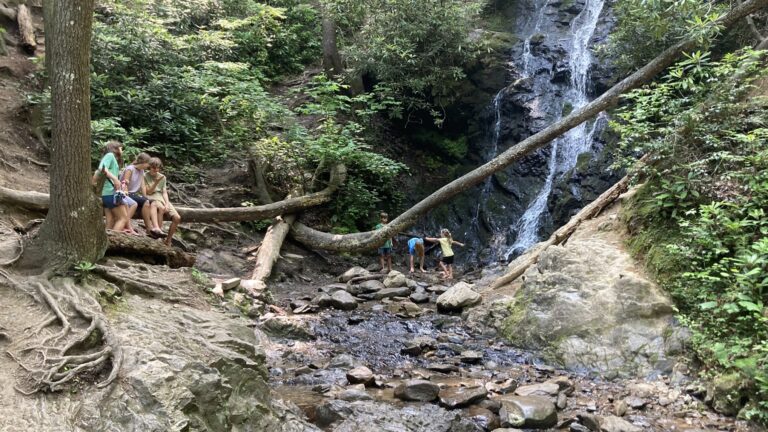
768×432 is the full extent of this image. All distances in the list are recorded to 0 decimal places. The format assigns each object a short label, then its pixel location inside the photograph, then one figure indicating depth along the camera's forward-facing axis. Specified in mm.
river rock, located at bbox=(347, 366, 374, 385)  6300
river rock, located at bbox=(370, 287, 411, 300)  10648
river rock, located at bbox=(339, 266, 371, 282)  11988
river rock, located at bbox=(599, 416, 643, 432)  5078
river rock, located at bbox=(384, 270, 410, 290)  11336
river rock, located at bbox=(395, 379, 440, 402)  5840
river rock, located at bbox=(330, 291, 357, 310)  9734
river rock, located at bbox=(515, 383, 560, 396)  5926
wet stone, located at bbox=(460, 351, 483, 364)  7168
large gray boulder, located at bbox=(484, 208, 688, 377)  6578
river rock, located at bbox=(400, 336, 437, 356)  7484
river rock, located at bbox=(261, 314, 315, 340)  8062
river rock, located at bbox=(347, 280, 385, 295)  10930
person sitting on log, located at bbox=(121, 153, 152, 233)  7371
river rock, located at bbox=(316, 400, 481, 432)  5109
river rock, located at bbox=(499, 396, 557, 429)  5254
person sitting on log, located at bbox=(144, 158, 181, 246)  7621
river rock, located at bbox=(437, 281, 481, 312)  9383
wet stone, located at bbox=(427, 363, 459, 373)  6832
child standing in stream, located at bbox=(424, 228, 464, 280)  13234
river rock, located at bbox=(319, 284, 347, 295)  10648
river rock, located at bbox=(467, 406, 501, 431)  5305
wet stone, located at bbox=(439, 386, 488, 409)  5699
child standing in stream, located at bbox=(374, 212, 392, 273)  13320
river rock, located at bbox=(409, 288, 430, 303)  10453
